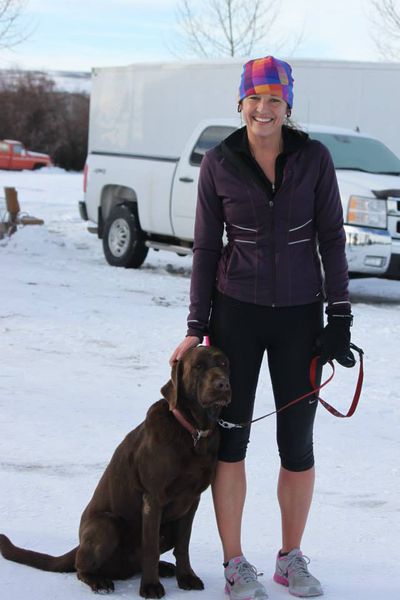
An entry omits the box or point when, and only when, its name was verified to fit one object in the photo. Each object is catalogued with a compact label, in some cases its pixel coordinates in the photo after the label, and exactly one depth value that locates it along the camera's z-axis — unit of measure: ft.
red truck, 115.75
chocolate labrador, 11.30
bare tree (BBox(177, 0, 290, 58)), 92.22
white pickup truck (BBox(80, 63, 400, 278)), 33.19
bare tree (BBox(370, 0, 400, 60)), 77.97
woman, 11.56
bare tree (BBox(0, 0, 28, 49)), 65.77
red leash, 11.83
